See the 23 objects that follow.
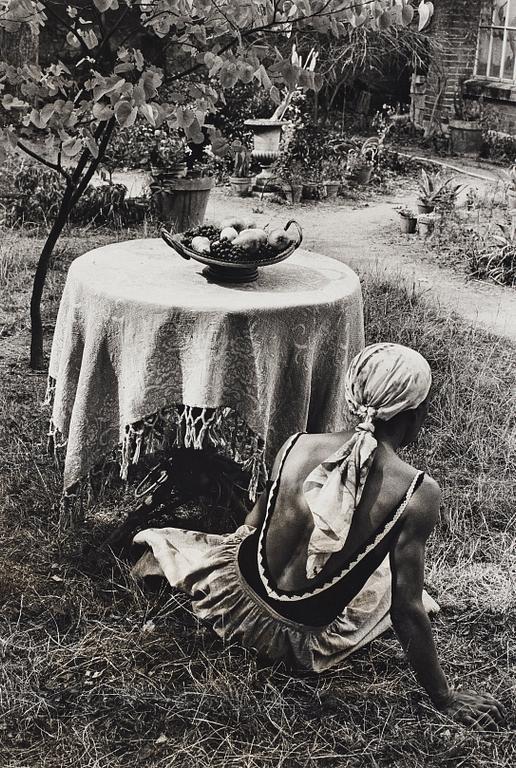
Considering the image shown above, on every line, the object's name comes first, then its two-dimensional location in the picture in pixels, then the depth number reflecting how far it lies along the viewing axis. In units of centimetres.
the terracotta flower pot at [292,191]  1016
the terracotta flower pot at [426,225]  871
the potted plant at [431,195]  896
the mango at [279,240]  344
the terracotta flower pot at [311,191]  1040
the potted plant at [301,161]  1045
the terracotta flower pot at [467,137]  1287
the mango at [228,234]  341
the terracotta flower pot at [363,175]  1119
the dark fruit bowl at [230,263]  337
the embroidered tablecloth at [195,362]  314
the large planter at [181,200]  816
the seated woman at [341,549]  247
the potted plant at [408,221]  891
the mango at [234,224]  354
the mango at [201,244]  342
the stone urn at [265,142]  1047
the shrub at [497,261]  730
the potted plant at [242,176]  1048
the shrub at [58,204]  838
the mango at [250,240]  336
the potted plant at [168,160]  822
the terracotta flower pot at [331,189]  1050
